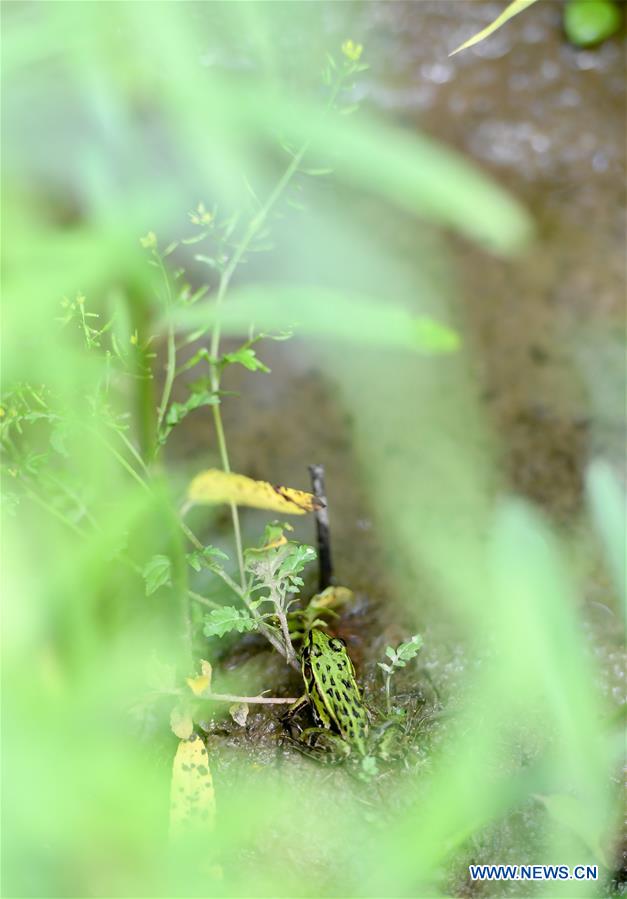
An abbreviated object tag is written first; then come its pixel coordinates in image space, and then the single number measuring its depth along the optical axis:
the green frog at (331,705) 1.85
